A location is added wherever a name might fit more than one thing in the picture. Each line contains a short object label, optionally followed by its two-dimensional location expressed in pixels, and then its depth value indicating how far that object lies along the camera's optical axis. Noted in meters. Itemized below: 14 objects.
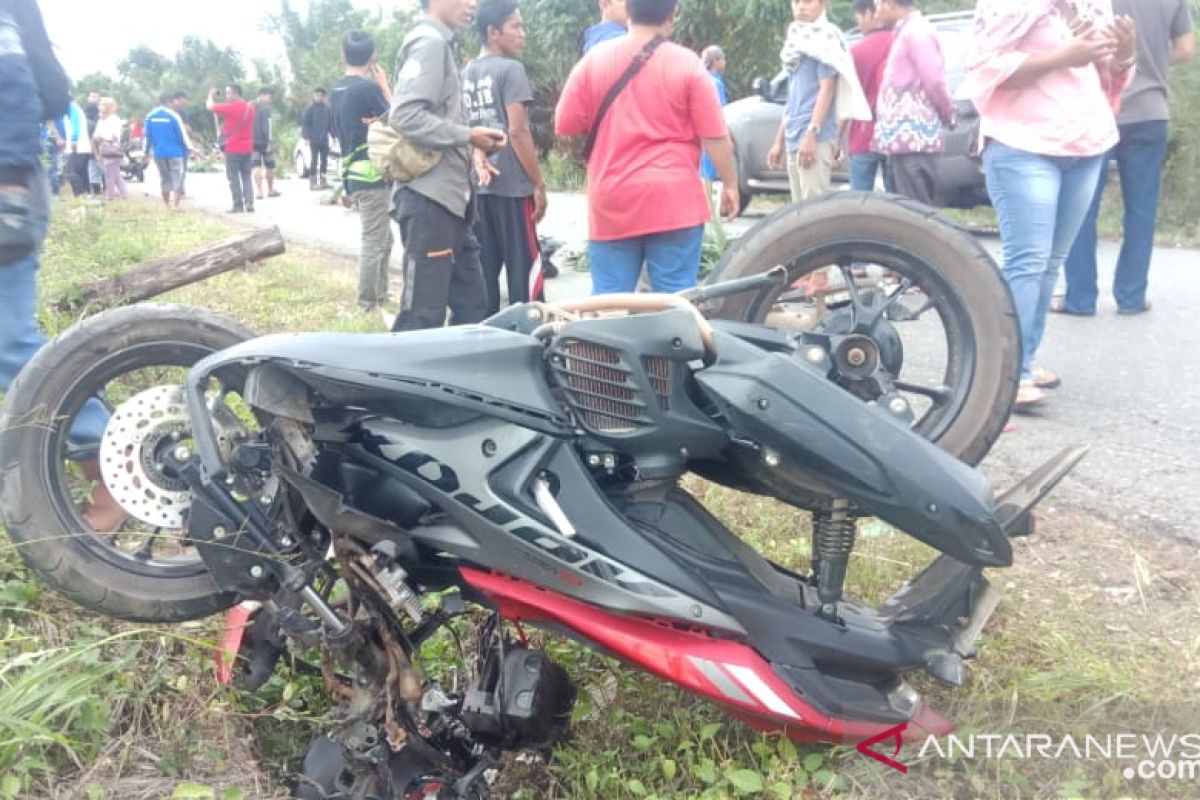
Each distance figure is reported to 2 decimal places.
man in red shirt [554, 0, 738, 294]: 3.87
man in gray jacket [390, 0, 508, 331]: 4.16
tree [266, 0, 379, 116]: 38.91
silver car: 7.57
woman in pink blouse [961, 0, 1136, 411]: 3.65
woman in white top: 16.88
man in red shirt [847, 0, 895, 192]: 5.80
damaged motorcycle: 1.88
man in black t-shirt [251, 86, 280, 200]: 18.56
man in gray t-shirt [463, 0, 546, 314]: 4.99
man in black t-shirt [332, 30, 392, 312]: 6.44
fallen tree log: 4.89
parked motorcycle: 26.88
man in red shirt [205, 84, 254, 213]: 14.96
